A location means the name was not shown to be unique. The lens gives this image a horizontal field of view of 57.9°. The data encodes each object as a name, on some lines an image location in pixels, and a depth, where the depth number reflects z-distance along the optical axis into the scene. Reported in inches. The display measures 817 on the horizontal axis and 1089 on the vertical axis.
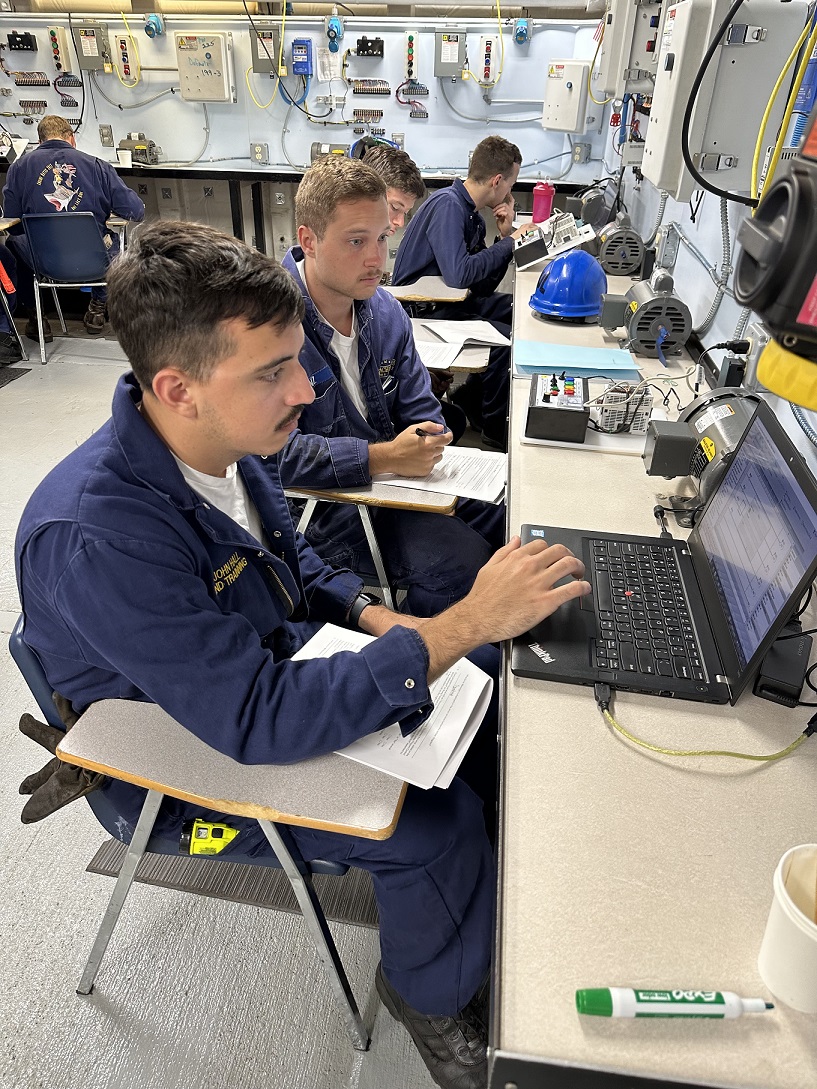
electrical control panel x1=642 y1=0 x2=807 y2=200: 56.7
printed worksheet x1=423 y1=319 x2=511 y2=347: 108.3
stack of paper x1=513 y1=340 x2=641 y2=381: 80.7
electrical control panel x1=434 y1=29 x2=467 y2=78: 193.8
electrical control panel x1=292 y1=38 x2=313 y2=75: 200.4
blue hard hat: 102.1
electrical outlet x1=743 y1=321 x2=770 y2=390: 62.2
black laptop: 34.8
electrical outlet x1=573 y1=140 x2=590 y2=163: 203.6
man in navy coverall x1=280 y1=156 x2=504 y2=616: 72.1
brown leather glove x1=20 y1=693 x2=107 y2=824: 41.8
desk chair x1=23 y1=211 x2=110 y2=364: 160.2
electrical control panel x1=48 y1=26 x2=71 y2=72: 208.7
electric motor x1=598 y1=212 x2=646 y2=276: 122.1
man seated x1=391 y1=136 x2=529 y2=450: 128.8
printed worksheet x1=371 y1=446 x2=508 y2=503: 67.4
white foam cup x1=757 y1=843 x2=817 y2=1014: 23.0
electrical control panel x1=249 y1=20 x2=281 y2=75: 200.1
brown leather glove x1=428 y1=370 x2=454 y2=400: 122.0
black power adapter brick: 37.4
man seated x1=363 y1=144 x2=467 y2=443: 122.9
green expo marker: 23.6
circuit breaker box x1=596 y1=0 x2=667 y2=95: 96.3
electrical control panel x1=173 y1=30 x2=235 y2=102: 199.6
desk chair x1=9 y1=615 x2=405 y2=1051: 35.1
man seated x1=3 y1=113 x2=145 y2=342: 168.7
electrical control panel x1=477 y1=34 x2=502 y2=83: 194.1
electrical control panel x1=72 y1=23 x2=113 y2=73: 206.1
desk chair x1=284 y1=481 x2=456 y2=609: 65.0
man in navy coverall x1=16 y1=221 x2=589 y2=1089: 35.2
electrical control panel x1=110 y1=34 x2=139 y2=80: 206.1
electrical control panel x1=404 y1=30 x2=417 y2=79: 196.9
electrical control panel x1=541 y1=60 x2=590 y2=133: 175.3
